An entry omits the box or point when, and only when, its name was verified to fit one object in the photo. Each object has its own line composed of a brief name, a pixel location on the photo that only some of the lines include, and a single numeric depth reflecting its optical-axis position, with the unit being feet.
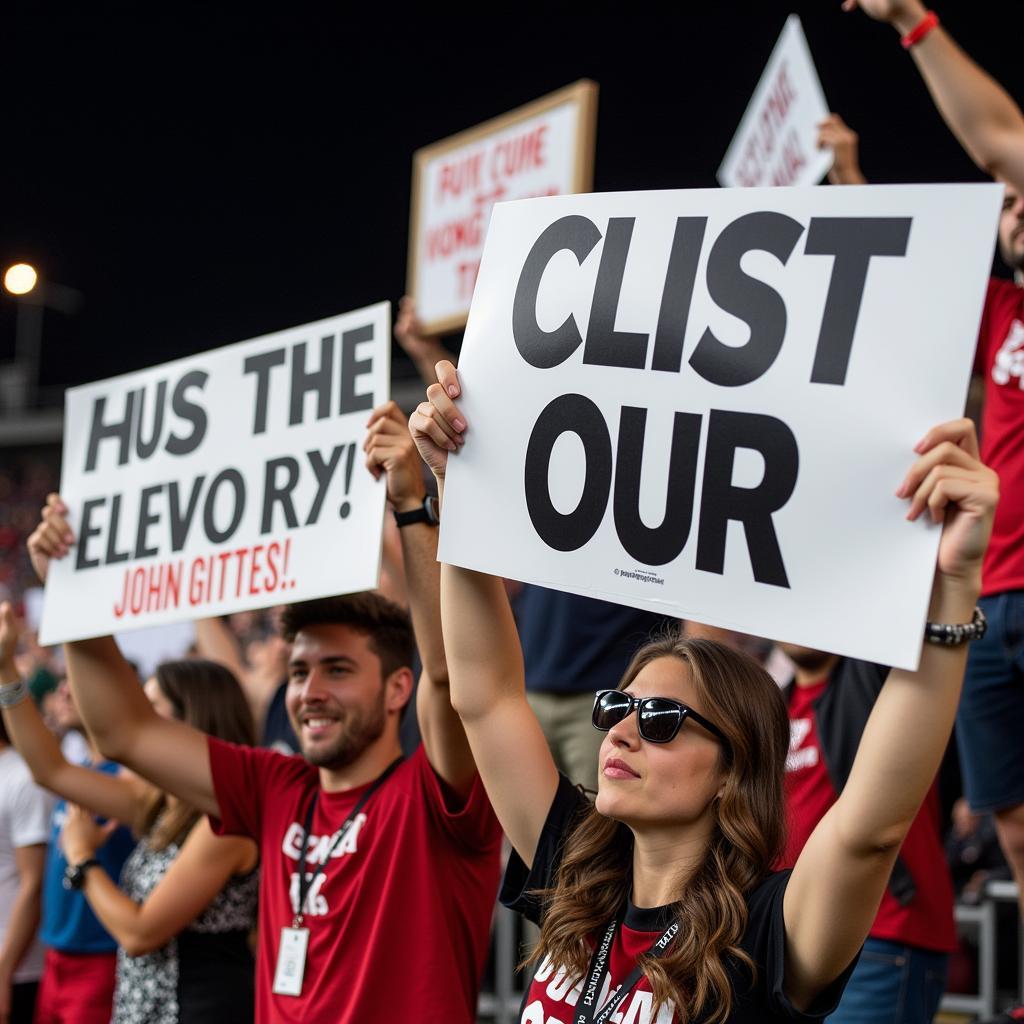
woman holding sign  5.56
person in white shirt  14.73
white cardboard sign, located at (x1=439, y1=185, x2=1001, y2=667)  5.68
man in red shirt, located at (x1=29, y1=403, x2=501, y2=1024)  8.72
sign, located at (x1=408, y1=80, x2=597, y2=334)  15.55
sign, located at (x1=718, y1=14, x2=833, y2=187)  14.78
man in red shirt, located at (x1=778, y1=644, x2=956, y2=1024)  10.45
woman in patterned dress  11.07
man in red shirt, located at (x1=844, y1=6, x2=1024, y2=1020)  10.54
